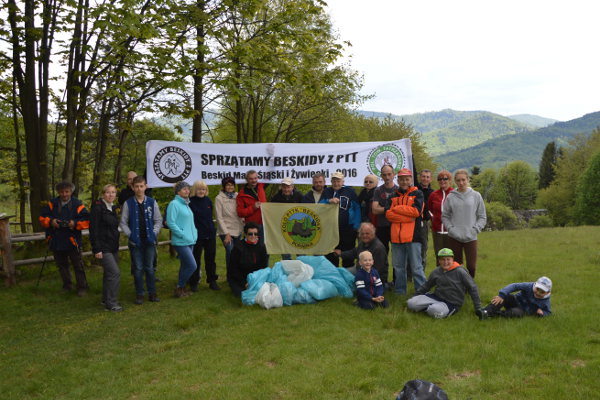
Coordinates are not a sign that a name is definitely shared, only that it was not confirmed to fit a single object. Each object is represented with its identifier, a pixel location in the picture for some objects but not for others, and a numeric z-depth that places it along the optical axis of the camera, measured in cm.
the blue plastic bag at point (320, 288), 765
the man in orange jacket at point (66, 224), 830
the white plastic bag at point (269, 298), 738
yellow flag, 851
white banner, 930
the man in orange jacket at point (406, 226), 749
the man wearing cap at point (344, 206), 844
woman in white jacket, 848
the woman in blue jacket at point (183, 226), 797
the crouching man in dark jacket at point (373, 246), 771
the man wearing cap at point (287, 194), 856
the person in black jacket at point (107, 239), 750
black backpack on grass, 270
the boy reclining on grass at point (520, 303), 640
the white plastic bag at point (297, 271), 789
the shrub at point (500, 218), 5759
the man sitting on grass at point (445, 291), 657
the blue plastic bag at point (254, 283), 762
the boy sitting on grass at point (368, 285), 720
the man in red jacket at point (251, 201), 855
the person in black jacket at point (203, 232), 845
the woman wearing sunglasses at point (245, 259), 809
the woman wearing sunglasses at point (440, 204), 799
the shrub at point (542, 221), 6831
